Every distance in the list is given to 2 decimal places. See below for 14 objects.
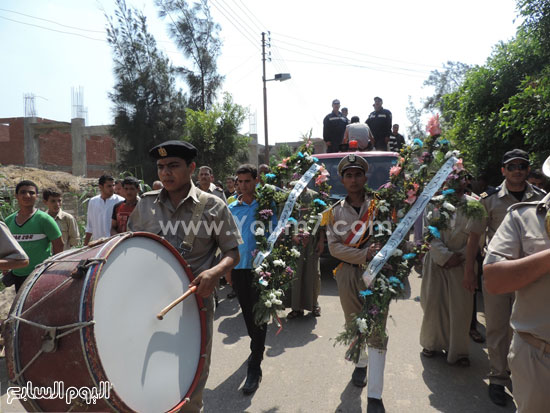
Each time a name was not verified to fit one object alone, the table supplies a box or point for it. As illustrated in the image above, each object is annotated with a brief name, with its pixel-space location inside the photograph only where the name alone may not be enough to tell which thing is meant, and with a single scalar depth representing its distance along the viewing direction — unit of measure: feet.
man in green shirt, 14.19
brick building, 97.25
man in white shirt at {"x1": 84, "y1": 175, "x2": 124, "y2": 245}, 20.15
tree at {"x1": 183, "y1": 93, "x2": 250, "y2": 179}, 67.67
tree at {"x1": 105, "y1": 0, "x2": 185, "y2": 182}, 80.23
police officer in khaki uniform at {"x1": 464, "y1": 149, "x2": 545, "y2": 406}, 11.07
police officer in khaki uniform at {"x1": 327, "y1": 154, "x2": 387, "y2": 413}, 11.09
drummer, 8.63
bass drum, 5.78
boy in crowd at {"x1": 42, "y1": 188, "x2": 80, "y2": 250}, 18.76
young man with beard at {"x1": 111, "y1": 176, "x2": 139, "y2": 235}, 16.88
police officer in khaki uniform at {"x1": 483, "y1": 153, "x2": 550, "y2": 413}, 6.21
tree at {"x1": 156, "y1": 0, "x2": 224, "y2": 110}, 85.61
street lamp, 61.88
